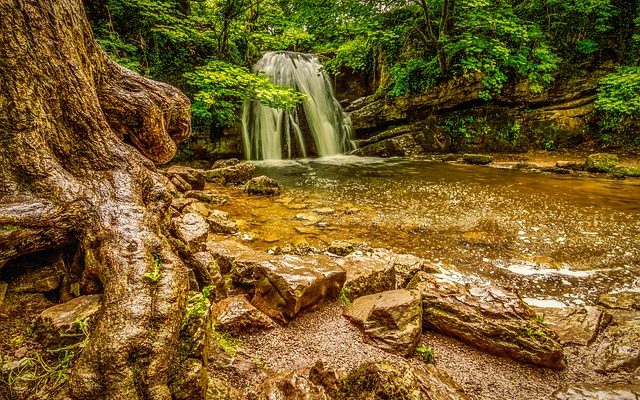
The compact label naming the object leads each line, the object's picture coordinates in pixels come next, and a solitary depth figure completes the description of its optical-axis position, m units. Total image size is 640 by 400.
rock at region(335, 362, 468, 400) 1.54
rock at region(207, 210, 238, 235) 4.68
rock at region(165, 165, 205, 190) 6.91
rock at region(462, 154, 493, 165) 10.82
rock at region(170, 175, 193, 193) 6.36
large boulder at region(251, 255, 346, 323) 2.34
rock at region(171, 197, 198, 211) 4.13
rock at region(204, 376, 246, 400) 1.44
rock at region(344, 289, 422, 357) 2.12
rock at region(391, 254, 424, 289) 3.16
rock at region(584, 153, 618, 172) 8.75
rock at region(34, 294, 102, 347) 1.35
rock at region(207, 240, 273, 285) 2.74
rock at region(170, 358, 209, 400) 1.29
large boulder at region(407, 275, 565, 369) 2.08
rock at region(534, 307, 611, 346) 2.39
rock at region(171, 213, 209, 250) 2.89
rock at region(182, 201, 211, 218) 4.43
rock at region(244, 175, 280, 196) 7.19
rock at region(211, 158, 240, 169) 10.27
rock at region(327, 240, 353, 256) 4.07
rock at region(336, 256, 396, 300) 2.73
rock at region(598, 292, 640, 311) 2.86
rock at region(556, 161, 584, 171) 9.17
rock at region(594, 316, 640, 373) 2.06
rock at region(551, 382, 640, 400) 1.76
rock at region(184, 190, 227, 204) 6.33
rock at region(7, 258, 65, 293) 1.54
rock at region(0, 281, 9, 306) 1.47
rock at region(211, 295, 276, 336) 2.11
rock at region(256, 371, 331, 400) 1.54
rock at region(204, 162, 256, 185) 8.26
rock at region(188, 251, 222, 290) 2.23
